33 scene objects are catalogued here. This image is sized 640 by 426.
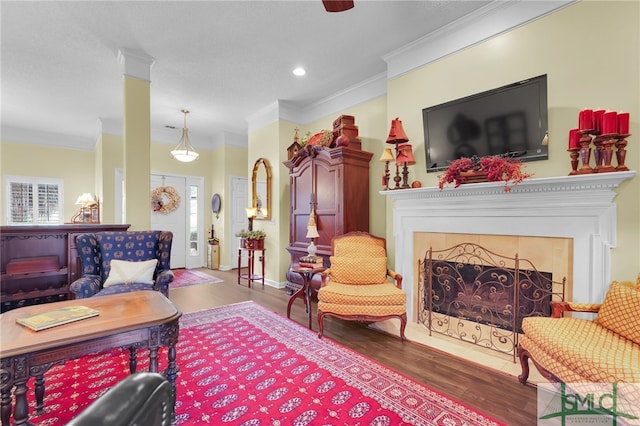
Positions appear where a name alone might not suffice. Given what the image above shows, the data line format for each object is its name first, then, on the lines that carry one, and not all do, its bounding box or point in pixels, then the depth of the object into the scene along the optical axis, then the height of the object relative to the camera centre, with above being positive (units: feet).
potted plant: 16.79 -1.70
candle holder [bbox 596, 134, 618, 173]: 6.68 +1.26
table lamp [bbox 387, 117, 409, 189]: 10.52 +2.63
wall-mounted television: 7.98 +2.51
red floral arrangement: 7.88 +1.11
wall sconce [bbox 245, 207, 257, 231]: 17.70 -0.20
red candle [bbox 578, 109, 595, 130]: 6.74 +2.03
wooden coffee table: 4.49 -2.14
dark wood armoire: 12.80 +0.69
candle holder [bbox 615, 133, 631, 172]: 6.66 +1.26
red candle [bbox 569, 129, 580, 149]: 7.09 +1.68
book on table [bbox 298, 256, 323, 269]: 11.09 -1.99
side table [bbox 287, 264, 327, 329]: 10.56 -2.62
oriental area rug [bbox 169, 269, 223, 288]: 17.33 -4.29
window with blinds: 19.57 +0.70
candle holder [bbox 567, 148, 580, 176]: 7.18 +1.23
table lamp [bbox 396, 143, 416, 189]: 10.43 +1.77
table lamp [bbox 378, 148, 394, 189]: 11.04 +1.83
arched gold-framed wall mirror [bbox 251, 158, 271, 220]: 17.30 +1.33
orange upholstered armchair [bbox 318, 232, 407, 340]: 8.95 -2.53
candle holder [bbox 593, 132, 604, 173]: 6.80 +1.30
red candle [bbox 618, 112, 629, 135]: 6.51 +1.87
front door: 21.47 -0.51
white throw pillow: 9.37 -2.01
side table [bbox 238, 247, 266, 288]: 16.25 -3.19
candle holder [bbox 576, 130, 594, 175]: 6.88 +1.32
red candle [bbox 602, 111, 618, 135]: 6.51 +1.89
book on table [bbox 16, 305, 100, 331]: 5.21 -1.98
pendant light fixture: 16.24 +3.06
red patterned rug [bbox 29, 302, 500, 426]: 5.68 -3.95
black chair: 1.71 -1.21
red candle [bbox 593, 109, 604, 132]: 6.76 +2.04
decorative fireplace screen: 8.20 -2.59
